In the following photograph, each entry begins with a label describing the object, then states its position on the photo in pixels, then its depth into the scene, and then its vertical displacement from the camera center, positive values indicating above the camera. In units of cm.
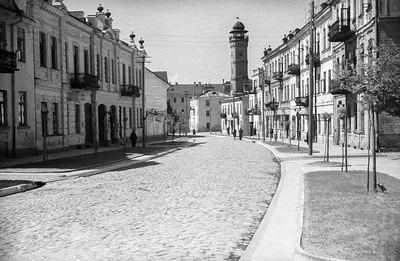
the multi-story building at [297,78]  4156 +419
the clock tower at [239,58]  9188 +1121
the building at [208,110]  12056 +238
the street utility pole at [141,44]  5188 +799
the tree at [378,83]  1255 +90
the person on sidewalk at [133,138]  3881 -131
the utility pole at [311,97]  2582 +113
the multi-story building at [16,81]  2316 +196
